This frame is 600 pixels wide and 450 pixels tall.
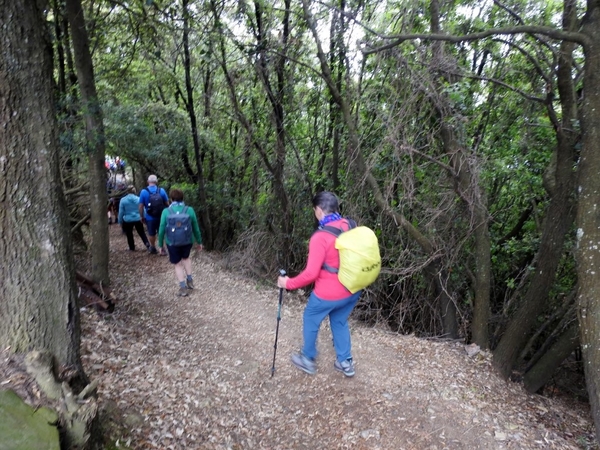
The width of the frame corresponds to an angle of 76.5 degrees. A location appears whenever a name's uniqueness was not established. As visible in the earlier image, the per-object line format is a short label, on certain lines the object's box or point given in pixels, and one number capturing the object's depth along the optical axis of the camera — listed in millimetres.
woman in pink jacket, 3590
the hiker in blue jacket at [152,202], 8078
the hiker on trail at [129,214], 8414
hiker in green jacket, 5820
